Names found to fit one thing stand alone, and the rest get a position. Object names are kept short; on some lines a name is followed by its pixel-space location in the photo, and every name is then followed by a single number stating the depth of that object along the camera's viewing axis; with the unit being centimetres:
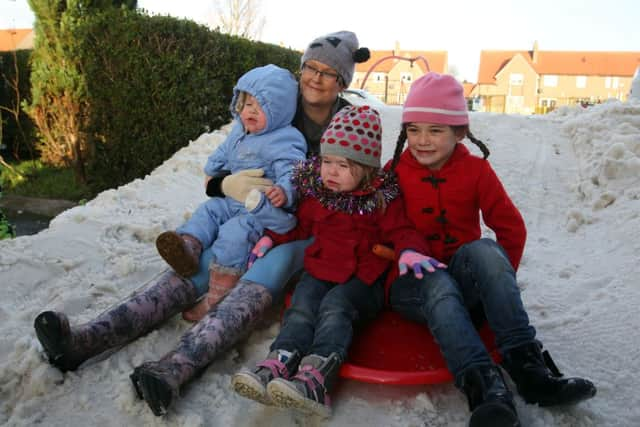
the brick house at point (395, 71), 3656
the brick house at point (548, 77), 3869
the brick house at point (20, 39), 1855
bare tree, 2184
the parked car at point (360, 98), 811
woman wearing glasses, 186
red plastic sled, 186
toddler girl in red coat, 204
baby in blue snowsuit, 233
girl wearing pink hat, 171
